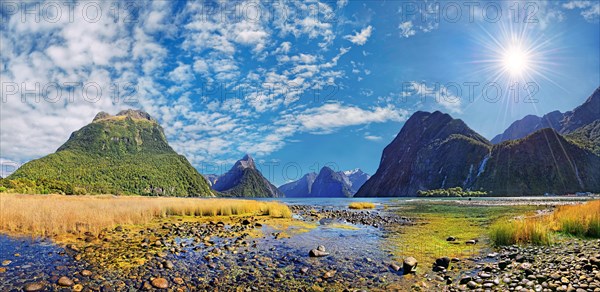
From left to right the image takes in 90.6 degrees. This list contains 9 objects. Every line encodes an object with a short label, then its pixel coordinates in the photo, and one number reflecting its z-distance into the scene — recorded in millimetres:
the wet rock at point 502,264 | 10992
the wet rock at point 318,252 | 14539
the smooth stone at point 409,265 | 11484
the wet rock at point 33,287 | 8875
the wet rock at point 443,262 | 11867
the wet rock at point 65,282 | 9383
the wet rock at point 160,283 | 9625
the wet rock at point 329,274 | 11095
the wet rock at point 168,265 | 11609
